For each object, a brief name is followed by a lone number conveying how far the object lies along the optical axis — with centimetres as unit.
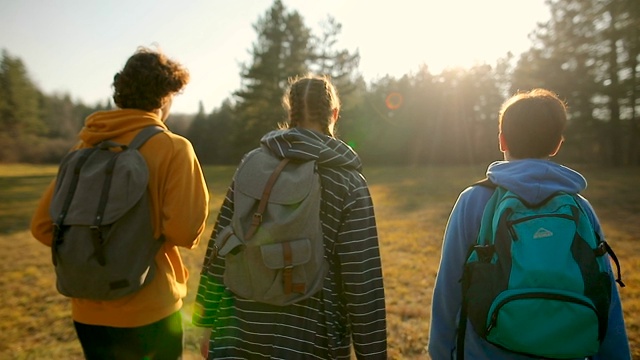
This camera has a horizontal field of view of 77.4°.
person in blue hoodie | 145
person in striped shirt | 157
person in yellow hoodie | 164
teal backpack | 133
